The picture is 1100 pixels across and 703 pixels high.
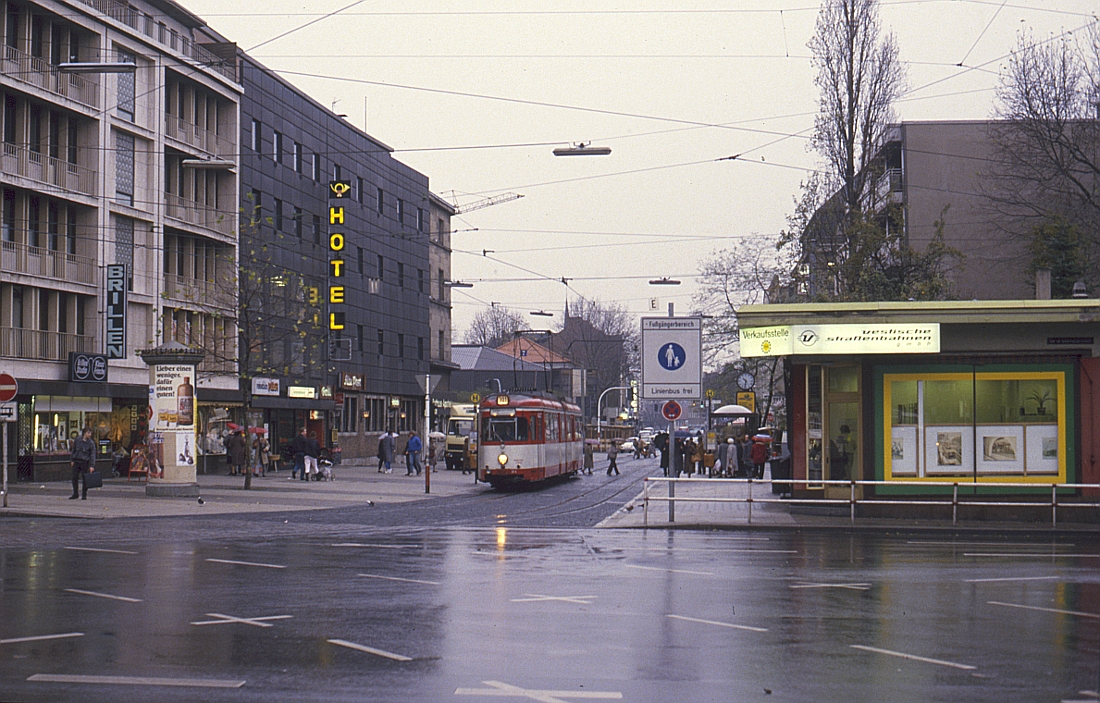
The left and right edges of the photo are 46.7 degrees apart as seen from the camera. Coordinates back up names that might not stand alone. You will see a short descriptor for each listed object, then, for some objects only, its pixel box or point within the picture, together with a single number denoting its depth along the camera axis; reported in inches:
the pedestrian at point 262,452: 1877.5
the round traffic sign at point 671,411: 1031.0
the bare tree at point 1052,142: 1908.2
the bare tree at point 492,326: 6176.2
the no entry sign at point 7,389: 1104.2
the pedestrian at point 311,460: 1726.1
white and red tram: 1574.8
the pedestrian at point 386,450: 2117.4
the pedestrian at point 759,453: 1545.3
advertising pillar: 1298.0
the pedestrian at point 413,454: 2067.3
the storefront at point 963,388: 1021.8
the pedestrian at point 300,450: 1750.7
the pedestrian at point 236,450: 1792.6
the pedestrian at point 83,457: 1236.5
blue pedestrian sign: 1029.2
